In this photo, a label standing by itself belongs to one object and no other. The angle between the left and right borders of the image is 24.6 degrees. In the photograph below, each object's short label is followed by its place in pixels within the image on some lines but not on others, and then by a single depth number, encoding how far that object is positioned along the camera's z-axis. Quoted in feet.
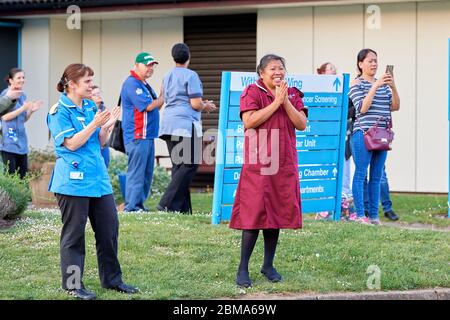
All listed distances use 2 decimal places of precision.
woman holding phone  40.06
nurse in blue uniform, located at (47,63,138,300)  26.25
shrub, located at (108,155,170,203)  52.75
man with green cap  41.75
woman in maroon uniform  28.09
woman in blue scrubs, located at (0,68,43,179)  46.32
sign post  37.40
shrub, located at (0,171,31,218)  37.22
